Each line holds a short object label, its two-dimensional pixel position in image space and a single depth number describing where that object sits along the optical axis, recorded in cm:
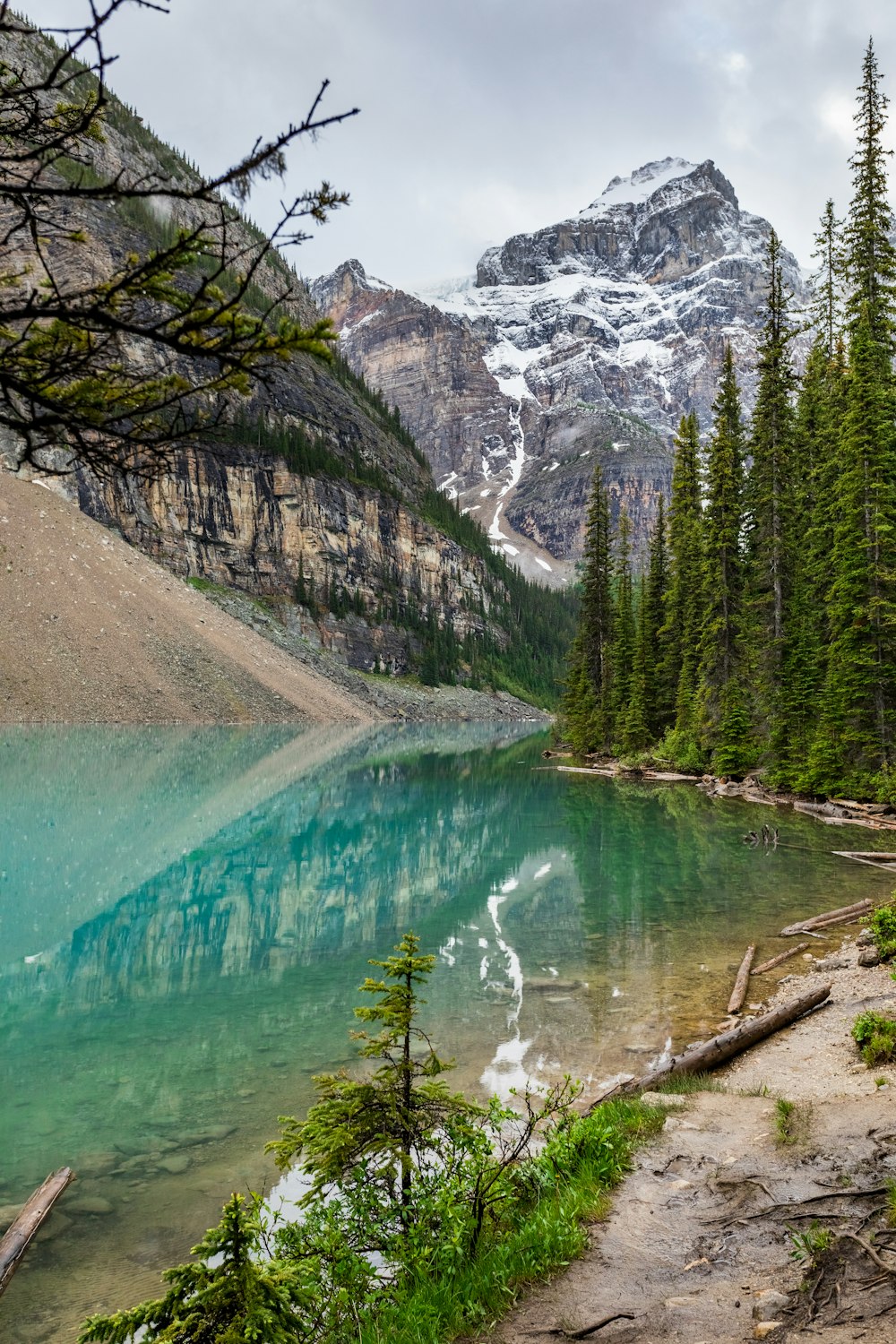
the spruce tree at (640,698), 4684
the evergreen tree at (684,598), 4262
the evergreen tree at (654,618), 4716
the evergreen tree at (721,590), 3794
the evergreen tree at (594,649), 5266
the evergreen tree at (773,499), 3406
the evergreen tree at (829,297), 3800
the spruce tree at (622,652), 4909
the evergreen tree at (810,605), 3084
